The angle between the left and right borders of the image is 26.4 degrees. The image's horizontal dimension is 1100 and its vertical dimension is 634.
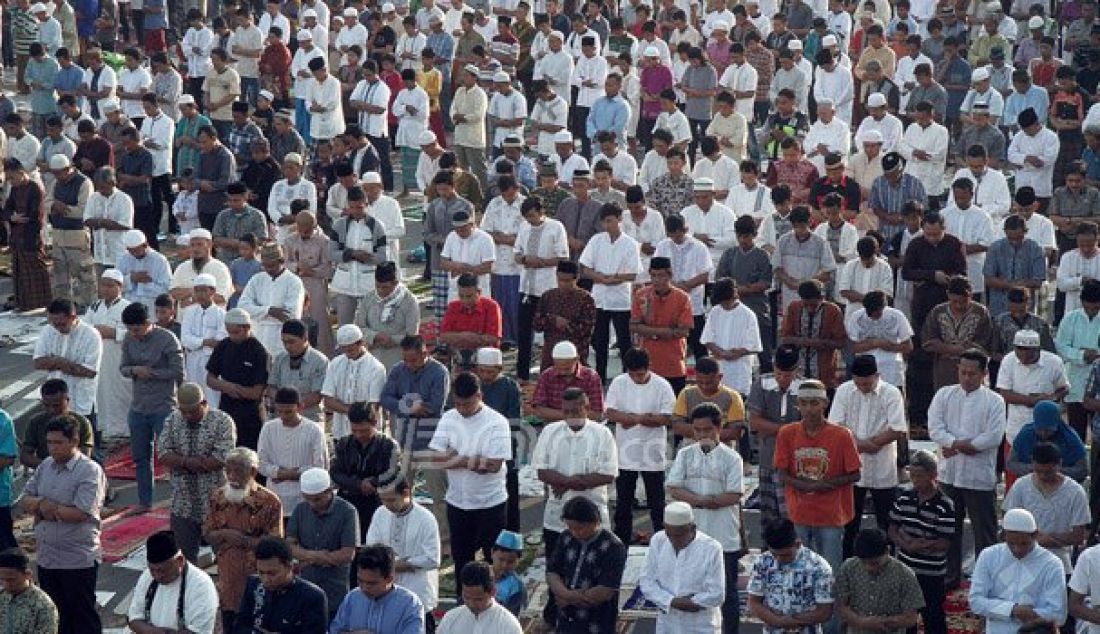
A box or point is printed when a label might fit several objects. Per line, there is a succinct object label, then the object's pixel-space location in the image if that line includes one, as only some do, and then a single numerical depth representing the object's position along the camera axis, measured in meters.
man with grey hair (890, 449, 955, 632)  15.28
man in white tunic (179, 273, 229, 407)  19.50
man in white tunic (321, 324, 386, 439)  17.89
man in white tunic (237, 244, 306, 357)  20.05
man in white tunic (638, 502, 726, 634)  14.53
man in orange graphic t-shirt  15.70
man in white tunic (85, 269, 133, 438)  19.88
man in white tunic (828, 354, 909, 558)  16.70
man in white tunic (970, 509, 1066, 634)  14.36
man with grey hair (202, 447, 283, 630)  15.64
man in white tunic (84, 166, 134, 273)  23.30
